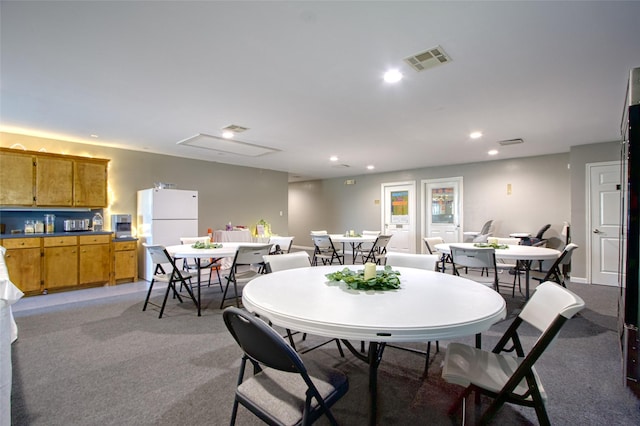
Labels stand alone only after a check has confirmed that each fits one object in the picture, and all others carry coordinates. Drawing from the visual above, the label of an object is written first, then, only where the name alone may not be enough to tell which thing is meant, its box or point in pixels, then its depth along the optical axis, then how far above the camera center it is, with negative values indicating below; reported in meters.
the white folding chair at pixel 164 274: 3.34 -0.72
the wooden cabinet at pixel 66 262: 4.18 -0.78
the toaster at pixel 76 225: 4.86 -0.21
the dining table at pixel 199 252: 3.35 -0.46
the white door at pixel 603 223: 4.86 -0.14
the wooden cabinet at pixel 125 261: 5.00 -0.85
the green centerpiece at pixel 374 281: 1.64 -0.39
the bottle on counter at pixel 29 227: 4.52 -0.23
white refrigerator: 5.16 -0.10
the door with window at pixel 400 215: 8.02 -0.04
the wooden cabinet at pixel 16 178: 4.21 +0.49
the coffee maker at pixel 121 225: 5.27 -0.23
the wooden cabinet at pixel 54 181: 4.48 +0.48
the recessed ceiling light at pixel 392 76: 2.60 +1.26
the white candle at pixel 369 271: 1.69 -0.34
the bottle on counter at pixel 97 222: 5.08 -0.17
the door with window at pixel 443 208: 7.27 +0.14
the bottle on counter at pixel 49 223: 4.69 -0.19
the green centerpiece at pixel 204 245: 3.72 -0.42
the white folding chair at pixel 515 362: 1.15 -0.74
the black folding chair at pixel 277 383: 1.04 -0.72
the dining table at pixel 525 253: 3.21 -0.45
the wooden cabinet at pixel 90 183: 4.81 +0.49
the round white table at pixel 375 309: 1.10 -0.42
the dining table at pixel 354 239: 5.21 -0.46
